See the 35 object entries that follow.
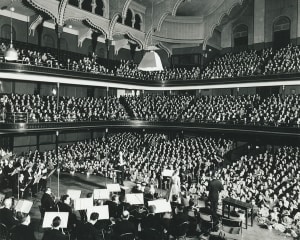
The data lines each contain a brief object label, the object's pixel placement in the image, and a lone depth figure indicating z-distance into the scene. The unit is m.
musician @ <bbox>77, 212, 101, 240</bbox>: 6.84
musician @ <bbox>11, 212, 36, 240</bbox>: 6.57
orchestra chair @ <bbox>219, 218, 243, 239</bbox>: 8.36
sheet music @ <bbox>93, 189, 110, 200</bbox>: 9.36
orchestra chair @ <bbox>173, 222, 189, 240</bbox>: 7.95
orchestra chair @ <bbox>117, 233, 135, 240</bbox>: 7.05
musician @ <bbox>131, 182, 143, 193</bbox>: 11.89
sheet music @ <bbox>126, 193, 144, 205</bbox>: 9.11
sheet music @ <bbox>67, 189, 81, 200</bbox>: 9.34
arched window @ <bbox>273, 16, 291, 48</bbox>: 26.80
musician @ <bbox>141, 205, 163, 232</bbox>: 7.70
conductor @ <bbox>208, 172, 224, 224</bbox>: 10.62
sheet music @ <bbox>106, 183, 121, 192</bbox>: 10.21
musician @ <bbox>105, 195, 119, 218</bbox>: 8.70
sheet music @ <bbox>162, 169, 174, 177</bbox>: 12.09
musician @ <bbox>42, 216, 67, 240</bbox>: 6.44
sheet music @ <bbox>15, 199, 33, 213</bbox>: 7.87
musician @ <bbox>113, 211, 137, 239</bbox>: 7.10
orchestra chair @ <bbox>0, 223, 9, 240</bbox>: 7.38
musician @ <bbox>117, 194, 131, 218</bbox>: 8.50
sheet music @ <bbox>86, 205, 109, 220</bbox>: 7.76
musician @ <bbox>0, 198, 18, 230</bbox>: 7.48
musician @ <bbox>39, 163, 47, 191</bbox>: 12.33
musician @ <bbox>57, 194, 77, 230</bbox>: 7.99
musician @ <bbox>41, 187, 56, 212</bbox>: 8.66
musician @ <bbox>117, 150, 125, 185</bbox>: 14.28
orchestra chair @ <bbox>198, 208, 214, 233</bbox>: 8.59
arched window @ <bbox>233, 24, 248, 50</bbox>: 29.61
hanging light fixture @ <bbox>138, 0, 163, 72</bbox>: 6.98
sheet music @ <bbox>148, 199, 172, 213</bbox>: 8.45
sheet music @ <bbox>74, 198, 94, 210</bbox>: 8.20
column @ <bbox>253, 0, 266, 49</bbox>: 27.97
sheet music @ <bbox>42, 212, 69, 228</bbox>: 7.14
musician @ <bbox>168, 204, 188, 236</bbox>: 7.98
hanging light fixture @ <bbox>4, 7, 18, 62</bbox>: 10.17
